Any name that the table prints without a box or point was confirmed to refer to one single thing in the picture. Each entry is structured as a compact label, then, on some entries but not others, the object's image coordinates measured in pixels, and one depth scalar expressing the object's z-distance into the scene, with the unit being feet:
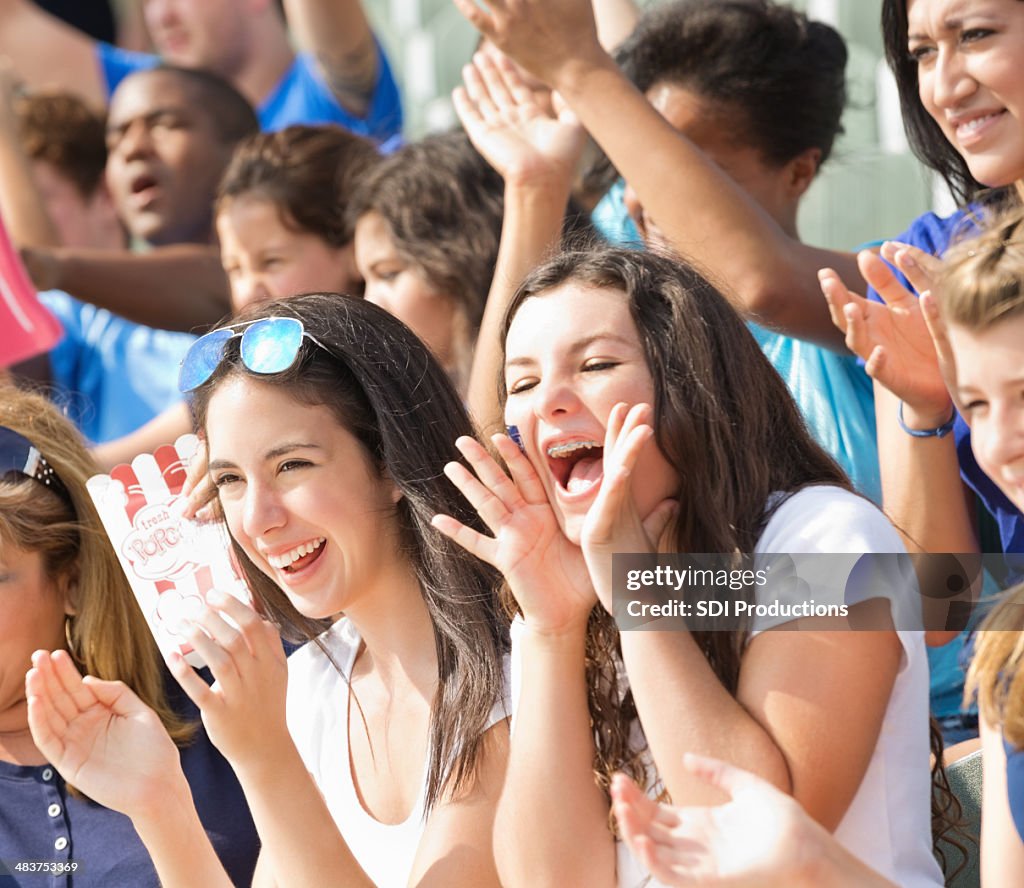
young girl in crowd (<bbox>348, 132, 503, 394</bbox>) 23.47
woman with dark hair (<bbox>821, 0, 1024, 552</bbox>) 21.45
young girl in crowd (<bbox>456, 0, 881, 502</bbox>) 22.21
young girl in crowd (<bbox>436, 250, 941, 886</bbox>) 20.60
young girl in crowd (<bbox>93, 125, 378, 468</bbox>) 24.13
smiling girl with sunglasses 21.06
